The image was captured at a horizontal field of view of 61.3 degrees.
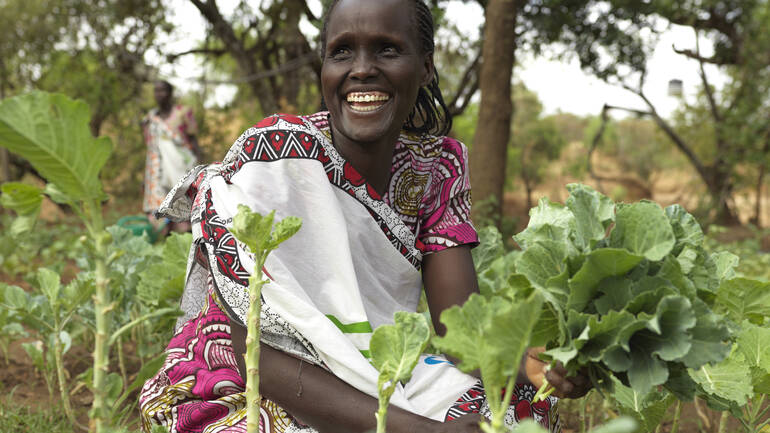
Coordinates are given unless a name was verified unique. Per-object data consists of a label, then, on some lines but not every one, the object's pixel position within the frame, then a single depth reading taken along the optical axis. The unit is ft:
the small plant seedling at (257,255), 2.82
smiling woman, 4.25
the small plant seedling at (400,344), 2.92
